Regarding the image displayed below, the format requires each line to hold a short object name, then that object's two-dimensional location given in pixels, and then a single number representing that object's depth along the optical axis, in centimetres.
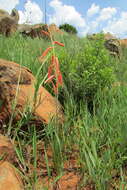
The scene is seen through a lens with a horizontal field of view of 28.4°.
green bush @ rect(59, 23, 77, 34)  1931
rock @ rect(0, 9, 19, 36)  918
